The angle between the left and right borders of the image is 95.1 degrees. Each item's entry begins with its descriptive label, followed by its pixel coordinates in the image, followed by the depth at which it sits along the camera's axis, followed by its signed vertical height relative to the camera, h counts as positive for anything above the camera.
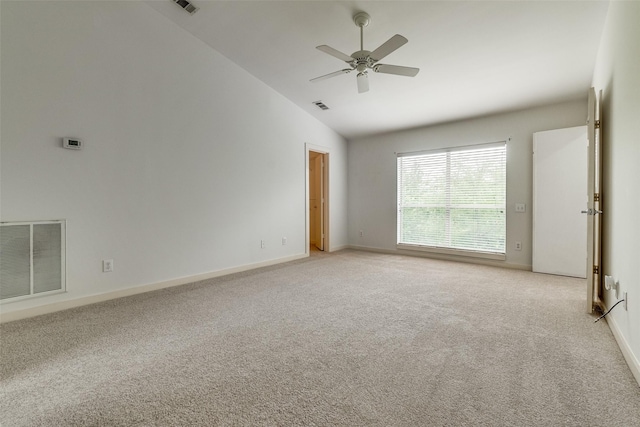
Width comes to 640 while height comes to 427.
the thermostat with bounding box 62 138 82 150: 2.83 +0.67
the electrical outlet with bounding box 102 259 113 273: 3.11 -0.58
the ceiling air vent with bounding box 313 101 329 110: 5.02 +1.86
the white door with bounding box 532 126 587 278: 3.92 +0.15
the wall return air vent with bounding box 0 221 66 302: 2.53 -0.43
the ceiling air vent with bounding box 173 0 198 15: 3.26 +2.32
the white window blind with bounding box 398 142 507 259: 4.73 +0.21
